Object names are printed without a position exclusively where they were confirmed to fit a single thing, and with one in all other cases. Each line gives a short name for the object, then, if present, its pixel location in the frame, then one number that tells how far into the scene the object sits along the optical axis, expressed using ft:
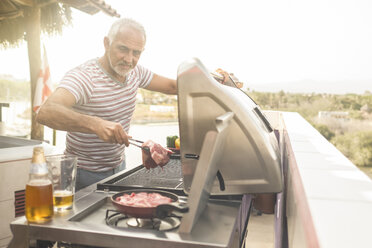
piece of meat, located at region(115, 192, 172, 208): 3.30
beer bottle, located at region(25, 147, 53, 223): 2.98
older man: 5.69
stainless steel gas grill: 2.77
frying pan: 2.80
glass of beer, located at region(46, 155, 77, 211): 3.36
